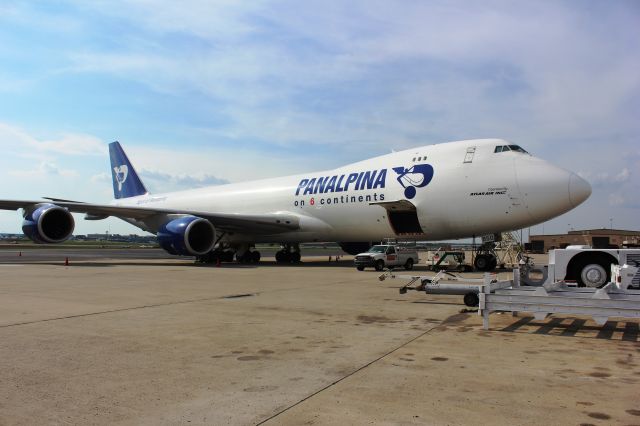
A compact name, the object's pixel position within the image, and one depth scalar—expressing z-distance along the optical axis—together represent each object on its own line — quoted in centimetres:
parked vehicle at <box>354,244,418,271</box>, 2091
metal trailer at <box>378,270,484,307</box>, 909
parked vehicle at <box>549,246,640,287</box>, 1029
